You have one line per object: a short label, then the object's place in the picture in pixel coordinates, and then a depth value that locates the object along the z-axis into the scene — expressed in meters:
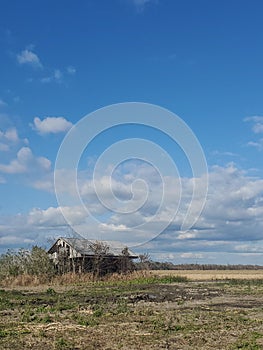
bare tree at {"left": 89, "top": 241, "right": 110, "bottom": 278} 46.81
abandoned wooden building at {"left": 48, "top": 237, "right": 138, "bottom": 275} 46.16
